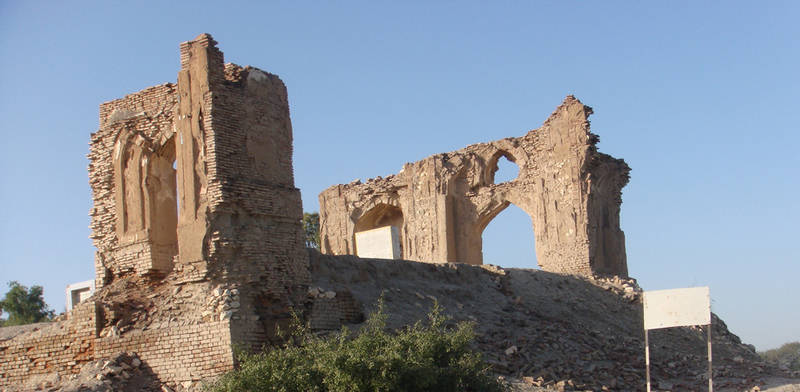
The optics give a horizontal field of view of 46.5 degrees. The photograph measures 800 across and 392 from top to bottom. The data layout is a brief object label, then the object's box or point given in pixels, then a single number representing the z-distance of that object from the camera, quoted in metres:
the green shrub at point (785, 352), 35.88
